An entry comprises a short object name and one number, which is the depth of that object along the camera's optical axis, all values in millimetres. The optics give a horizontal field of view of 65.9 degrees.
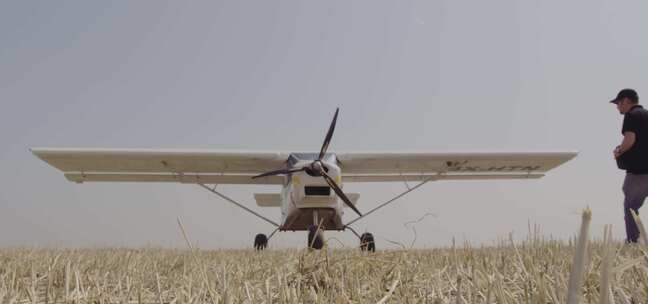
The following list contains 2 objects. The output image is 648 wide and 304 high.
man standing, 6891
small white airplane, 9664
